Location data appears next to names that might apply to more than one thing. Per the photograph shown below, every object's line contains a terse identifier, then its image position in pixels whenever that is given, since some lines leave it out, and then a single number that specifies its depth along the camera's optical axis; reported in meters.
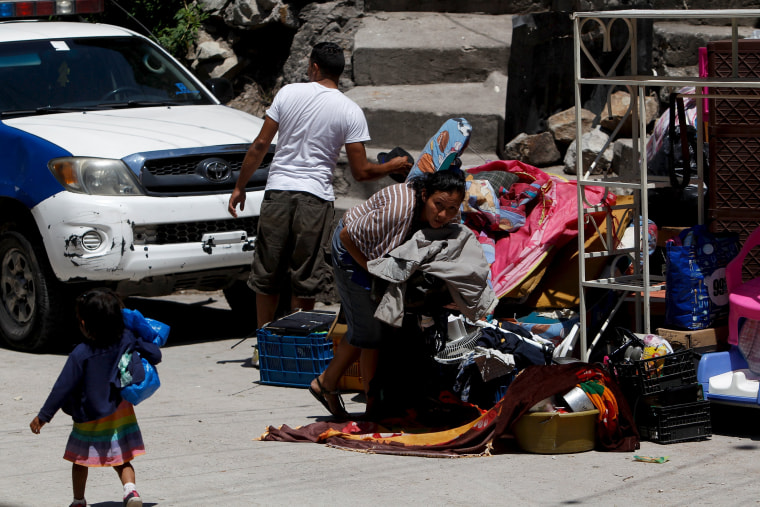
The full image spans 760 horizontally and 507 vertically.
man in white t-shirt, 14.20
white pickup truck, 15.29
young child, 9.02
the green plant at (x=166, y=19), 25.87
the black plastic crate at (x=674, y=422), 11.09
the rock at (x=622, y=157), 17.48
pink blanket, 13.93
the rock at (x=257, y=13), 25.33
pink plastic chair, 11.37
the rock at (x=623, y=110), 18.48
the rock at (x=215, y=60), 25.78
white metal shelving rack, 11.20
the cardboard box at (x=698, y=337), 11.69
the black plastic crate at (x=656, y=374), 11.05
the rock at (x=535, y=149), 19.23
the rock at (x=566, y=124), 19.19
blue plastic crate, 13.83
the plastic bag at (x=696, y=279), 11.73
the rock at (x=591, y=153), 17.98
